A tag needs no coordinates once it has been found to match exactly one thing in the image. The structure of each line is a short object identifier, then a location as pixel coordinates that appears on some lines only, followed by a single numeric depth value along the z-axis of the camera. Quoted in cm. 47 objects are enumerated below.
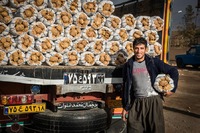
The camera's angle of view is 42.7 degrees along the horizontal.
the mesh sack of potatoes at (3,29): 397
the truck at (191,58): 2297
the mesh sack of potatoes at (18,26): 404
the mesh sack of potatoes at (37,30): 417
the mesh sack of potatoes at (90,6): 461
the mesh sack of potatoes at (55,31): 429
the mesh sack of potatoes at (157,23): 506
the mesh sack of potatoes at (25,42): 407
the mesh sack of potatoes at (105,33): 467
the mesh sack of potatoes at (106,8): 471
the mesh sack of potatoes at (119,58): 461
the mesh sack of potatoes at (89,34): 452
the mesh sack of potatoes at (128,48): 478
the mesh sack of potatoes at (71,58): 434
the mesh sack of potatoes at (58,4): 438
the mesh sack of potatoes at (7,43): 396
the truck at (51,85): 376
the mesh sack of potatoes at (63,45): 431
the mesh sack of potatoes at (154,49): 495
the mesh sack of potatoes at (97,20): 462
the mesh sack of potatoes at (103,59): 453
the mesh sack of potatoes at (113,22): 475
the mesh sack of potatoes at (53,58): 423
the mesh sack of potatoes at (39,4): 431
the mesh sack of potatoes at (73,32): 440
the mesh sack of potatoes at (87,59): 439
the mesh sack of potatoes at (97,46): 453
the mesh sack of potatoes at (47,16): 430
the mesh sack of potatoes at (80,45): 446
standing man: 378
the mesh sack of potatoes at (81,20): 450
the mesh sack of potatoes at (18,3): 422
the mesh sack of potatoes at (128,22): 489
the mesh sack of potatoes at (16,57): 395
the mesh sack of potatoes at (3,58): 388
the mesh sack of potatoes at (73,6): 450
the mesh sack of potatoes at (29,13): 417
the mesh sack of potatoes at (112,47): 463
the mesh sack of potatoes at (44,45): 418
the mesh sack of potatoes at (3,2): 418
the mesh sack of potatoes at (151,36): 498
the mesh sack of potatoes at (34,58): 407
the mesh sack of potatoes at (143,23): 498
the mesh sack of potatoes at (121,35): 477
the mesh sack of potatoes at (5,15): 404
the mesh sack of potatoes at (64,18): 438
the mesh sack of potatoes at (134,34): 487
